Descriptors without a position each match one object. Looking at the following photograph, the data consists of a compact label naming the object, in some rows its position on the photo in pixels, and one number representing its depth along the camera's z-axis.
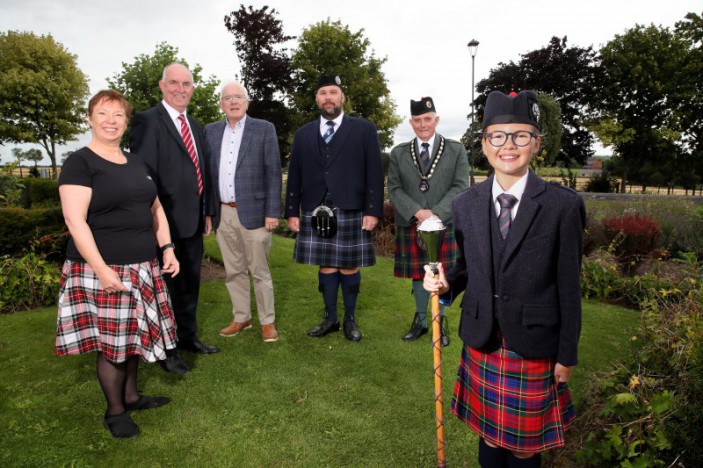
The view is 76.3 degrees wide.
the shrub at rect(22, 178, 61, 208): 14.52
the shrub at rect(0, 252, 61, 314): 5.36
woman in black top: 2.62
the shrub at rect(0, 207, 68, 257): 5.76
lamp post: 19.30
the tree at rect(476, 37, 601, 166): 31.78
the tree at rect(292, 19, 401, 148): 28.75
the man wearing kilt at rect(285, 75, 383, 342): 4.29
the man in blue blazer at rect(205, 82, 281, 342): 4.21
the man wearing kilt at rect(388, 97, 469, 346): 4.29
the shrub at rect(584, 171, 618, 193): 29.69
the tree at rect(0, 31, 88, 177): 28.58
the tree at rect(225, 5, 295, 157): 26.06
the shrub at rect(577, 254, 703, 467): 2.13
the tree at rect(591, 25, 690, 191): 29.95
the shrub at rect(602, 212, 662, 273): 6.43
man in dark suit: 3.72
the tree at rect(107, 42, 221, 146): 14.49
